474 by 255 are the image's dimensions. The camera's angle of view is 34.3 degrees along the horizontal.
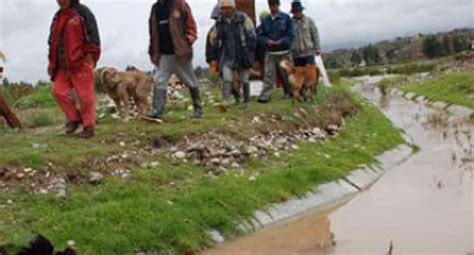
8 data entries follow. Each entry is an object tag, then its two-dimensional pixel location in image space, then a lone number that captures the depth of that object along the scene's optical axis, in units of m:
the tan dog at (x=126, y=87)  12.03
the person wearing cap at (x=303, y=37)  15.85
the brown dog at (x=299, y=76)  14.95
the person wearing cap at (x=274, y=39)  14.94
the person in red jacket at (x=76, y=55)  10.26
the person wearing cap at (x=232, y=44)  13.73
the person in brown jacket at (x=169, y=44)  11.84
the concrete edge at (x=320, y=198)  8.84
